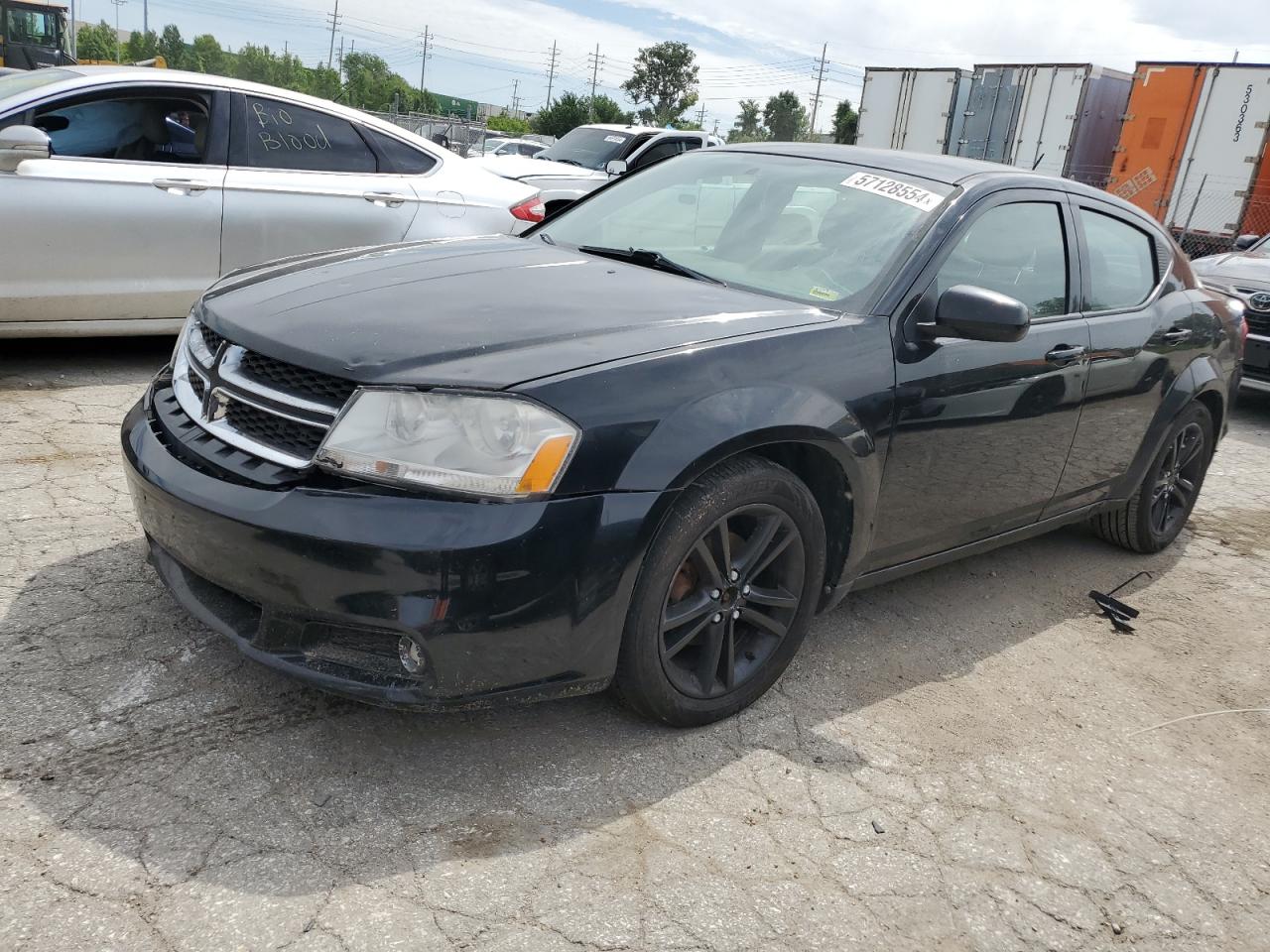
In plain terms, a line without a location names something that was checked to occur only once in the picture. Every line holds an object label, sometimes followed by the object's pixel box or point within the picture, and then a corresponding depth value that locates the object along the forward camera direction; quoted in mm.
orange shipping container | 18016
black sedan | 2336
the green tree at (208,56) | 100875
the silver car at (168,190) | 5086
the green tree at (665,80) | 80438
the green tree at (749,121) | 88556
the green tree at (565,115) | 57062
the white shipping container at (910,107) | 21984
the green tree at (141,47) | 95062
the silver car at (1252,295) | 8164
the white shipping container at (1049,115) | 19750
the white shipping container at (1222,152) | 17109
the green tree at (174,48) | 97625
